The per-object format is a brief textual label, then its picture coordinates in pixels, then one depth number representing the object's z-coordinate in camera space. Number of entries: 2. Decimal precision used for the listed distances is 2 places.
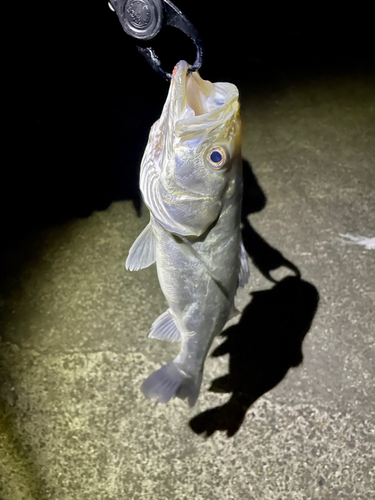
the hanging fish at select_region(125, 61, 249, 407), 0.31
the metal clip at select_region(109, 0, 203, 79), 0.30
